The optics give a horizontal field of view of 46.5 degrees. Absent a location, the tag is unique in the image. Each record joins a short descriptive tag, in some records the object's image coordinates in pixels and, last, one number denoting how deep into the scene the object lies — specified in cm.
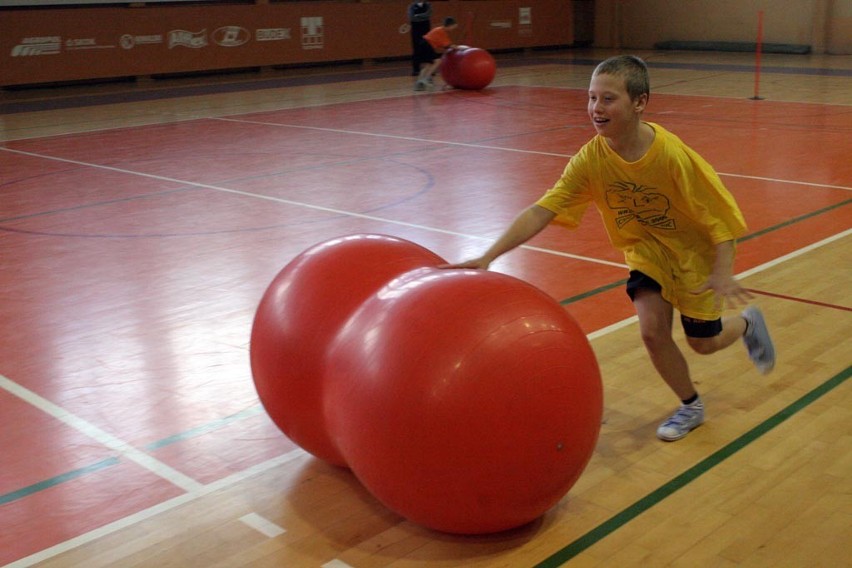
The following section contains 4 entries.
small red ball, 1777
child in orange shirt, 1808
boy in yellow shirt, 378
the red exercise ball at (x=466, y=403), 311
